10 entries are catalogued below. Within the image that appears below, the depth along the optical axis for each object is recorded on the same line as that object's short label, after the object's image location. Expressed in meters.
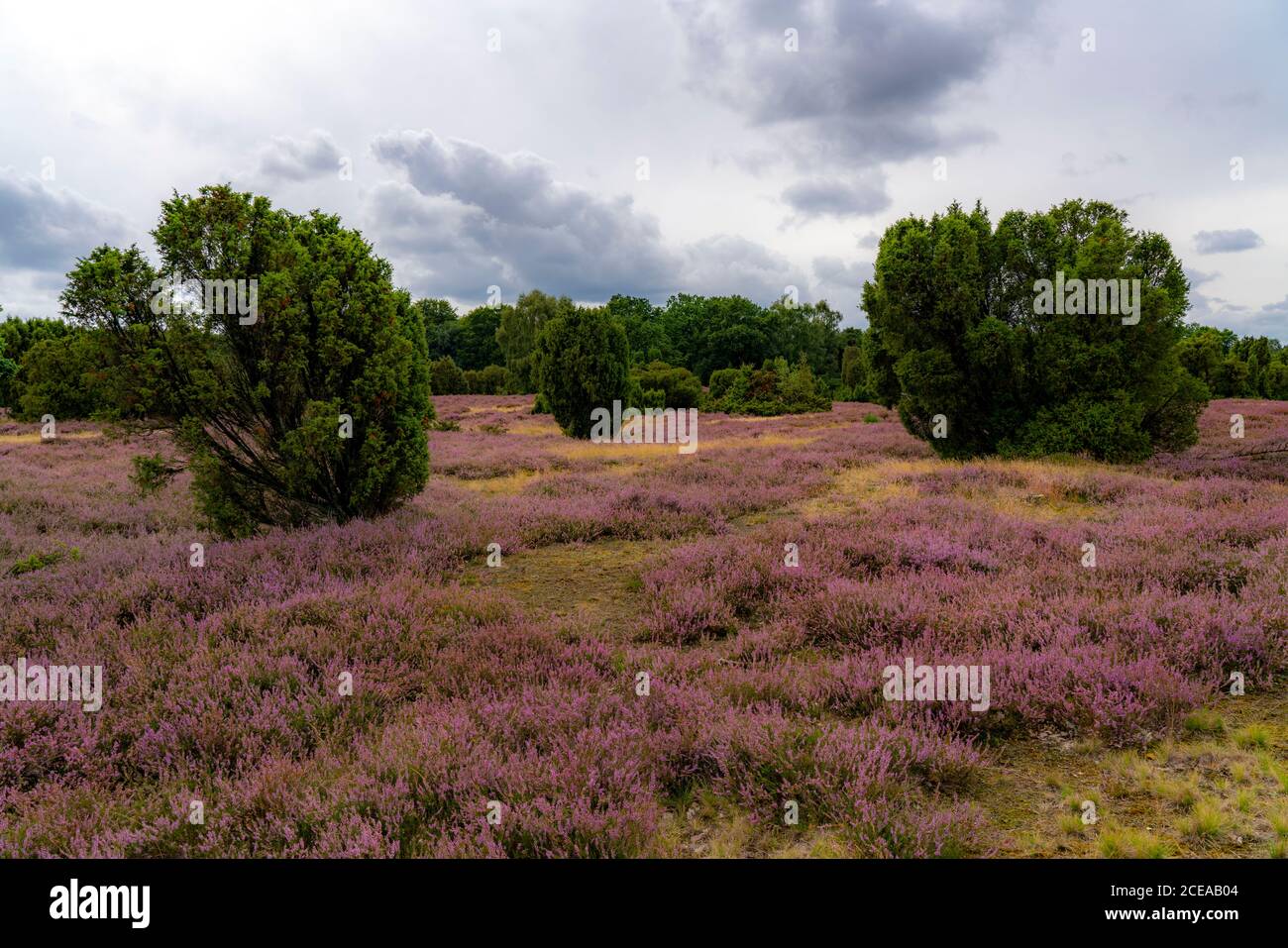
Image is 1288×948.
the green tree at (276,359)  7.59
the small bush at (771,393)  38.53
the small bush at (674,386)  41.88
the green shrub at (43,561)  7.27
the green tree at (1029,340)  14.26
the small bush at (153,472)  7.90
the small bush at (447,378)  58.12
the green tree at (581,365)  25.14
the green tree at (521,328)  59.72
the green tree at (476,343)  90.31
